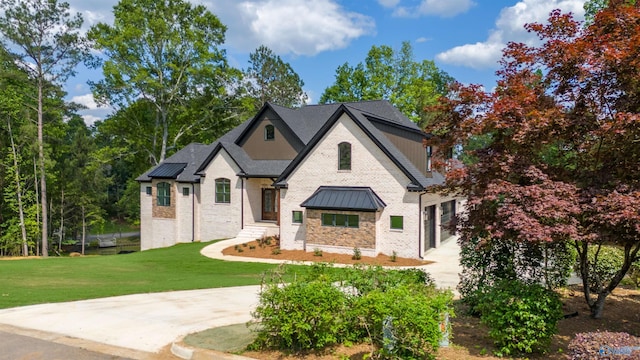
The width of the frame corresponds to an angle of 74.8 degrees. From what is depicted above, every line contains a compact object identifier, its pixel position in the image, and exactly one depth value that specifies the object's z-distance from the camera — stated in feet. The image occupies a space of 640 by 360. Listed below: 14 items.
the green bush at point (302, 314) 22.57
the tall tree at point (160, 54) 113.80
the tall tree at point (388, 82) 142.41
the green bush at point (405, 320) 20.18
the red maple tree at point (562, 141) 21.97
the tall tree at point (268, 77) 186.29
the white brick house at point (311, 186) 68.85
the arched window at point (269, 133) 93.30
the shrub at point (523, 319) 21.91
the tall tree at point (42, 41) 95.45
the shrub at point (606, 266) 38.81
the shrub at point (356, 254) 68.03
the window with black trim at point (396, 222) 68.44
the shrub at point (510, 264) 27.68
